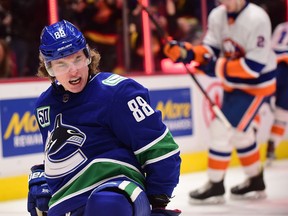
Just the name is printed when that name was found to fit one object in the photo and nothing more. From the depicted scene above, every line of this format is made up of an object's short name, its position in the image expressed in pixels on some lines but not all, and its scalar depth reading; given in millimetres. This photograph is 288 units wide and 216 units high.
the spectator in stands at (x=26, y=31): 10907
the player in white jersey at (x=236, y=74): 8796
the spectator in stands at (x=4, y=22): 10801
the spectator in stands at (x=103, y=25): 11839
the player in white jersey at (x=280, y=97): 12045
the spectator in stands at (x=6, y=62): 10545
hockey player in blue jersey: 4312
